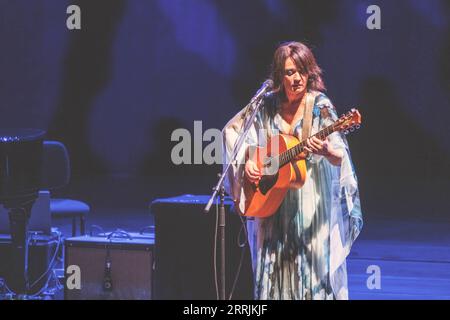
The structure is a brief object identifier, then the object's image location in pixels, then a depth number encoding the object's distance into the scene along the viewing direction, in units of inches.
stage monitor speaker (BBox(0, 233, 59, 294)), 409.8
